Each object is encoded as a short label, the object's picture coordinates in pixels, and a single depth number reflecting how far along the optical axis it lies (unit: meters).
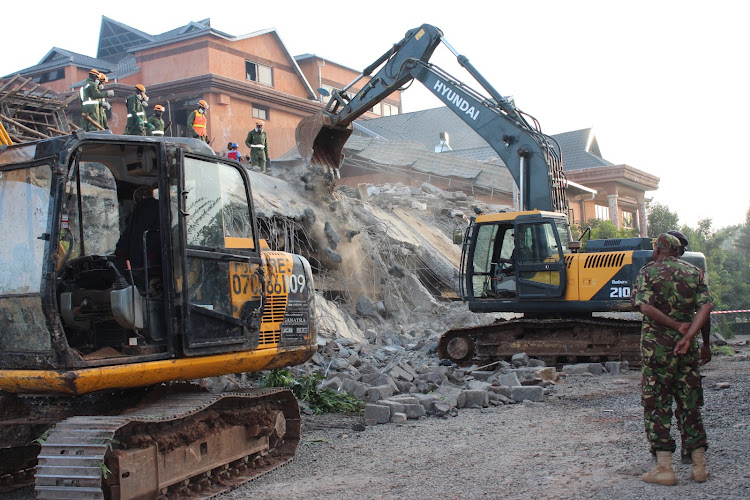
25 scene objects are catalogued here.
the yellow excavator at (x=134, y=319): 4.91
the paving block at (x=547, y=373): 10.84
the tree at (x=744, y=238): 41.62
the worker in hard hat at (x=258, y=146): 18.81
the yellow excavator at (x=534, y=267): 12.29
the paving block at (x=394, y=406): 8.34
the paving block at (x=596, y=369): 12.05
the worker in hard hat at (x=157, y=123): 17.24
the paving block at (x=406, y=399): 8.55
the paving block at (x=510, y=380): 10.31
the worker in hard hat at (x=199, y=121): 17.89
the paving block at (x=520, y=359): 12.45
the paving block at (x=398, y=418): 8.23
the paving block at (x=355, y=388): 9.33
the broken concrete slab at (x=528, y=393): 9.59
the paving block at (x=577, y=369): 11.95
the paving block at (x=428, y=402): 8.68
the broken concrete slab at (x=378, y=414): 8.22
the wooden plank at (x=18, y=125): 16.85
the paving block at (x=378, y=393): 9.12
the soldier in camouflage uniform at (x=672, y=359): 5.22
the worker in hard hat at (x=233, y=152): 17.16
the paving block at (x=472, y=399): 9.18
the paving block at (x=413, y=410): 8.45
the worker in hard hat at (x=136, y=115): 15.75
